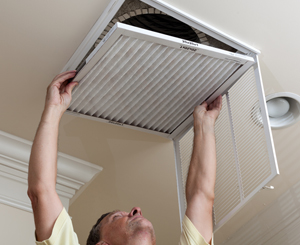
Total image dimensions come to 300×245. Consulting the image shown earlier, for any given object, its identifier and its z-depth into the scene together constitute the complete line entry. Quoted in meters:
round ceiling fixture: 1.63
